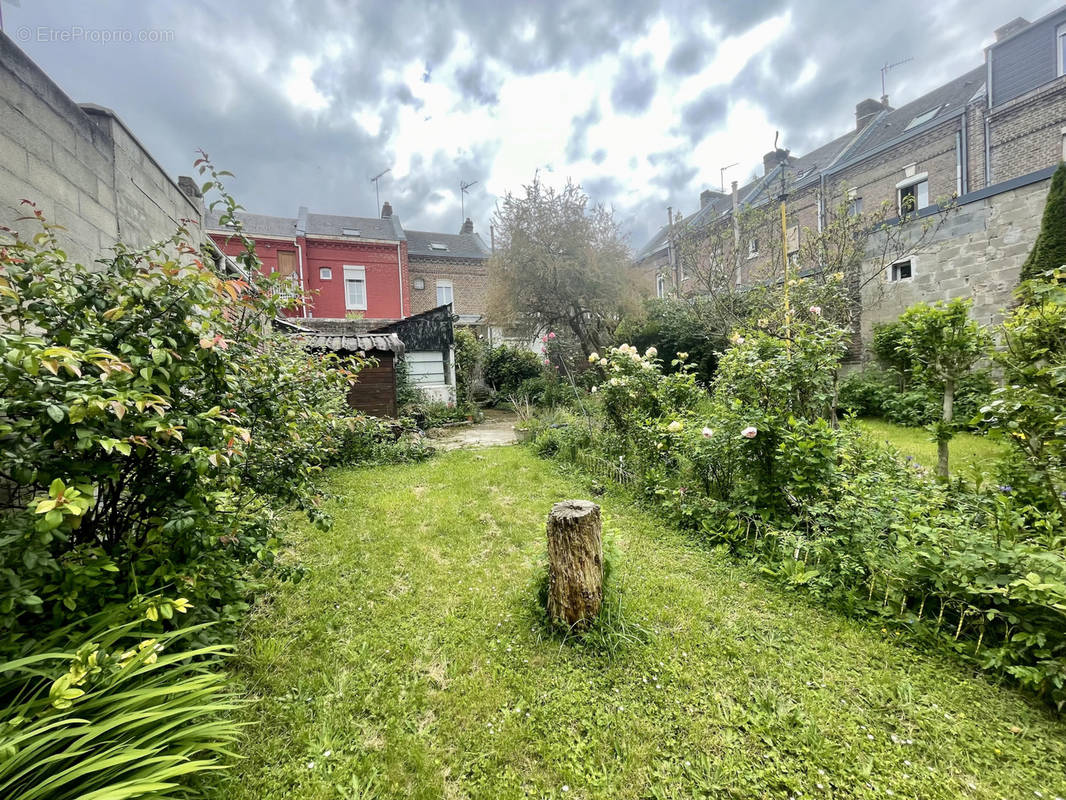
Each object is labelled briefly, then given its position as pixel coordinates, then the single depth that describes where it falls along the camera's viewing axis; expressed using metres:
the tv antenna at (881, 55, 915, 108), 10.49
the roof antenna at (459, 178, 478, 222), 18.92
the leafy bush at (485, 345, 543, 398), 14.28
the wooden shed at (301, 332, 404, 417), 7.72
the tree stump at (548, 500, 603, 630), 2.14
